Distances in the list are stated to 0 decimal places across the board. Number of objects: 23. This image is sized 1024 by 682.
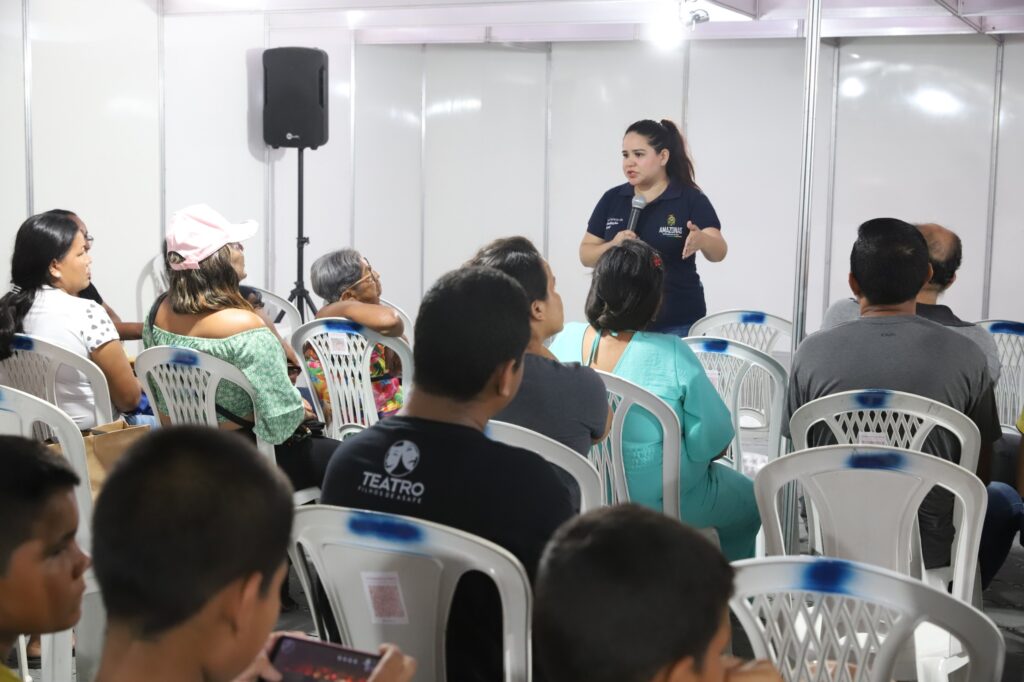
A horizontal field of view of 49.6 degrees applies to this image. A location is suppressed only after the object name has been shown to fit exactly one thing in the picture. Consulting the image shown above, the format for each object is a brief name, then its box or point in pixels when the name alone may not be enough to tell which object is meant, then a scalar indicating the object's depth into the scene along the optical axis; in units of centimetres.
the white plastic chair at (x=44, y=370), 326
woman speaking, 494
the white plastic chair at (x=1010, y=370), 417
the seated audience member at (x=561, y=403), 246
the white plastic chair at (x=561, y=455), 224
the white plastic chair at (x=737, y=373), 367
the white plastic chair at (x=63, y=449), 252
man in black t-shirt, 169
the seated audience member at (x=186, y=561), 127
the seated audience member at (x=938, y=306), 334
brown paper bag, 259
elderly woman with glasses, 412
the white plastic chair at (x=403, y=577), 159
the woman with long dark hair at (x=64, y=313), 347
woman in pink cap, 327
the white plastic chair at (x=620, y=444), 280
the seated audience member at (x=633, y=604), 121
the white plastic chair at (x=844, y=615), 148
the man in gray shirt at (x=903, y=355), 276
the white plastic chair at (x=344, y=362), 399
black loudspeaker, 719
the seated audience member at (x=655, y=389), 292
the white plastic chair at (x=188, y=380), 320
